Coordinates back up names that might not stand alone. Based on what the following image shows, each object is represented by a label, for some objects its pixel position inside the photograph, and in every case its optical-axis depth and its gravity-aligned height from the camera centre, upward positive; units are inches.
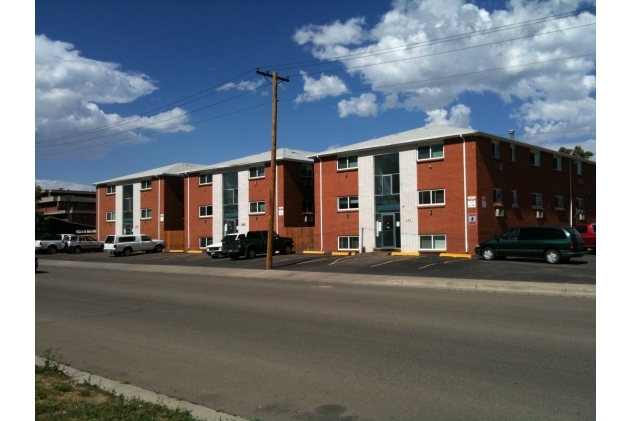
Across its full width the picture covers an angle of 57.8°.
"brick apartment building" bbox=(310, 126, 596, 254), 1188.5 +74.9
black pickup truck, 1381.6 -51.0
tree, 2468.1 +302.6
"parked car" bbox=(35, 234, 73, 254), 2048.5 -65.0
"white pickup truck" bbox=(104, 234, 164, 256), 1813.9 -59.2
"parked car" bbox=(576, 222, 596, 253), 1167.0 -28.0
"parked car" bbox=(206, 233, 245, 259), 1403.8 -56.0
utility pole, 1078.4 +114.4
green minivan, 943.0 -37.8
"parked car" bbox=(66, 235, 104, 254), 2105.1 -63.9
